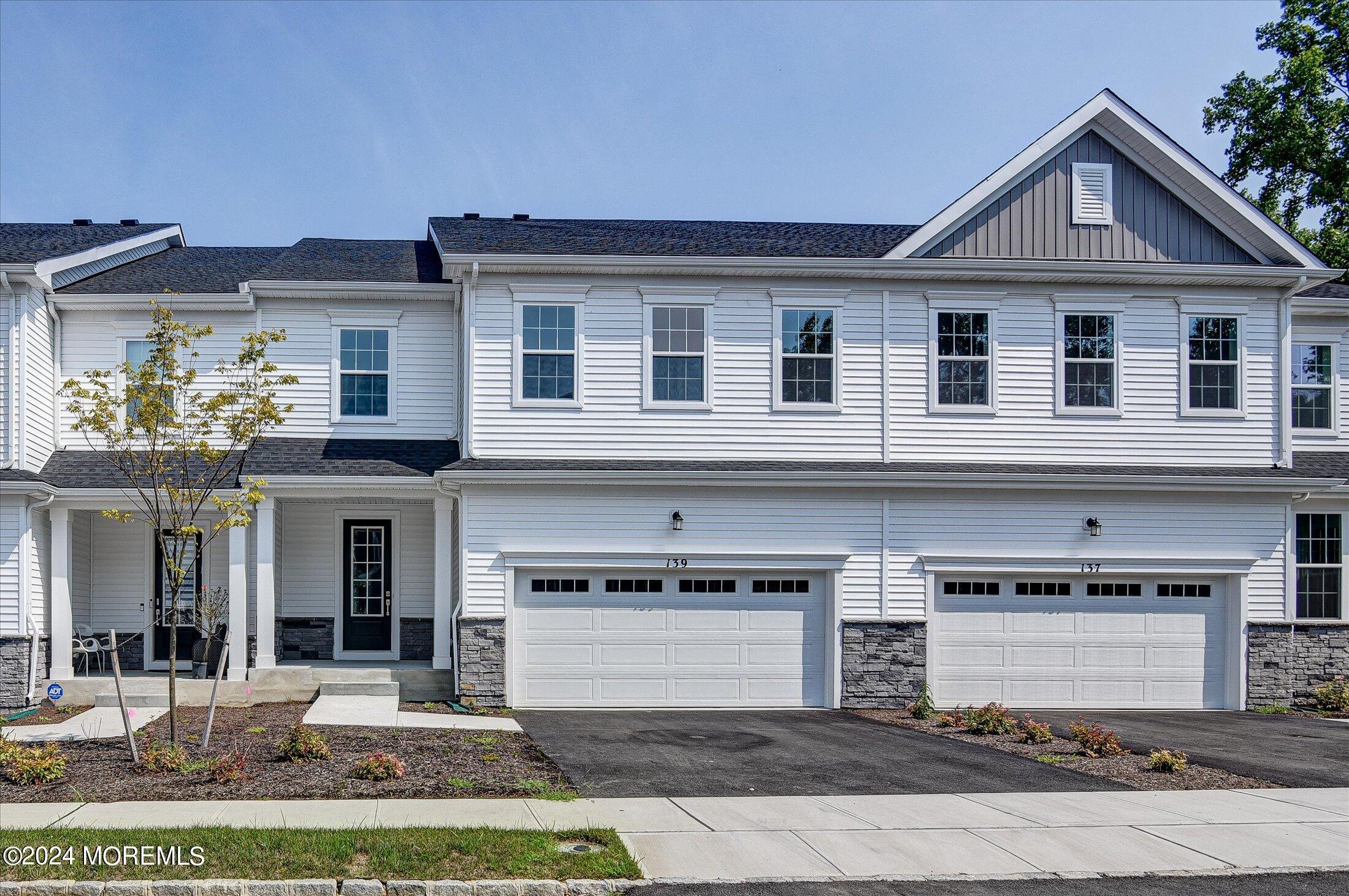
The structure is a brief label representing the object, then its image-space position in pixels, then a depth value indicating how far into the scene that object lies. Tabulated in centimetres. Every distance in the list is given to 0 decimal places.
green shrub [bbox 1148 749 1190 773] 1129
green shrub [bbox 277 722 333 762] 1060
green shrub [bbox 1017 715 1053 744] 1311
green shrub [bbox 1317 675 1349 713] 1650
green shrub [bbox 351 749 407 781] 984
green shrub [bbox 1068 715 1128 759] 1225
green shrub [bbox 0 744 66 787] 959
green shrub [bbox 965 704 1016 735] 1394
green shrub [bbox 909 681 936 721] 1570
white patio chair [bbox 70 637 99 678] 1656
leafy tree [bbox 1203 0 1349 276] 2584
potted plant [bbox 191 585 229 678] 1636
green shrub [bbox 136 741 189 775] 1005
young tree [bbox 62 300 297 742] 1084
